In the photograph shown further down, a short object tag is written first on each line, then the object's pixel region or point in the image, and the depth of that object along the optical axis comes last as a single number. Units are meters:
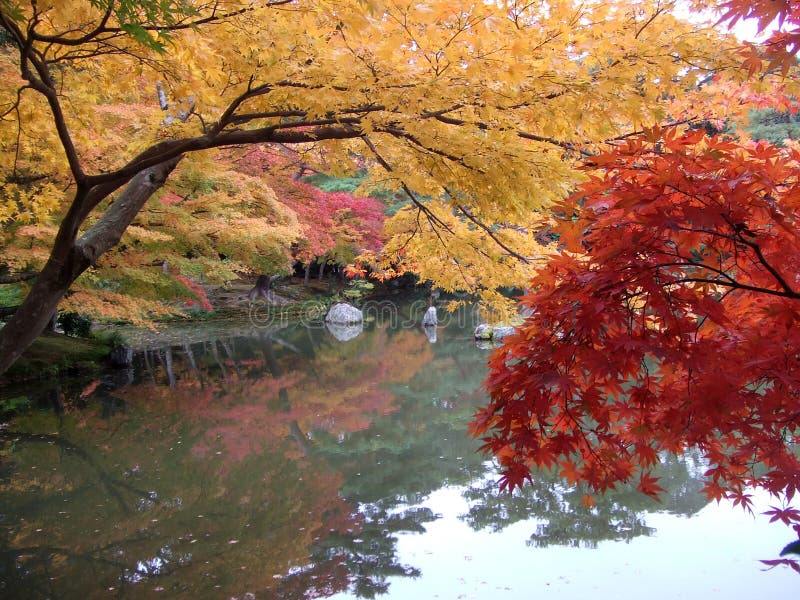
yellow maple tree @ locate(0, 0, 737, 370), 2.43
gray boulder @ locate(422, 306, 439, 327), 16.31
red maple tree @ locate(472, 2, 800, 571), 1.41
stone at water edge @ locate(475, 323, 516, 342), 12.98
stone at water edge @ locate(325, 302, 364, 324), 17.55
